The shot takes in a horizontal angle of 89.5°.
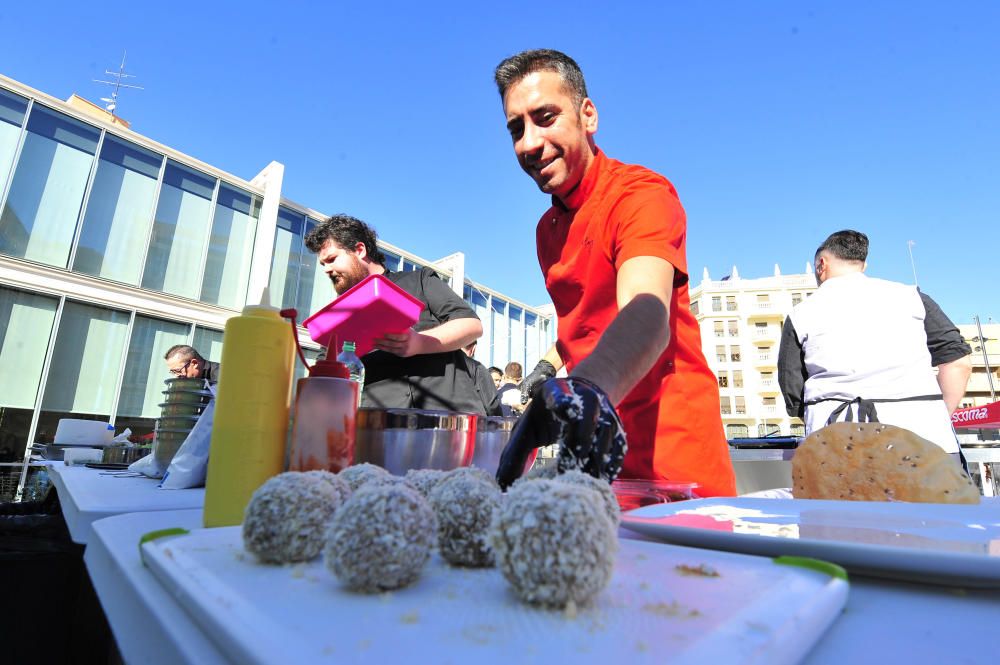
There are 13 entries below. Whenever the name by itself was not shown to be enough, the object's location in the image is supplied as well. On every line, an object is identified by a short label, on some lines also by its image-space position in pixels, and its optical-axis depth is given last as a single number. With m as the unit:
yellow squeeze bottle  0.70
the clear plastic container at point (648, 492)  0.91
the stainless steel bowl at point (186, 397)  1.60
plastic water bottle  1.15
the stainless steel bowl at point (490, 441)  1.18
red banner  9.05
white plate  0.38
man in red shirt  1.10
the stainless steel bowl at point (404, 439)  1.01
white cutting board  0.25
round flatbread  0.96
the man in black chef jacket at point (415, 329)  1.94
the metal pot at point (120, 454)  2.36
